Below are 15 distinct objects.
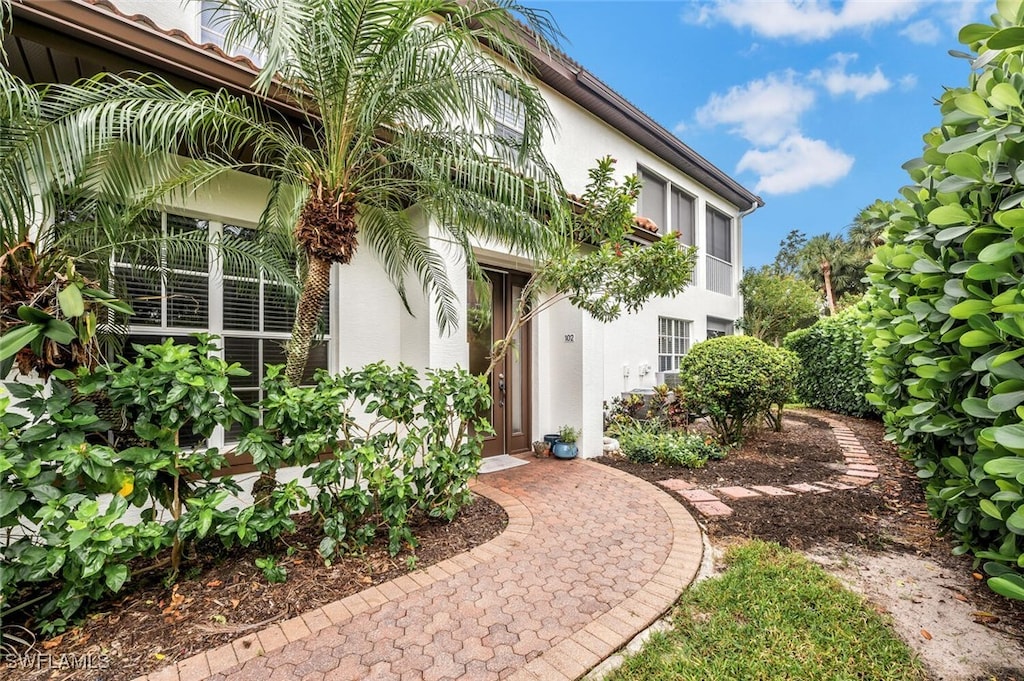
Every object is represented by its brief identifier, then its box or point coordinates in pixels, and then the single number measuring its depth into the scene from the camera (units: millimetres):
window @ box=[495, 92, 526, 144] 4321
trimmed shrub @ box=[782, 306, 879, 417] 10789
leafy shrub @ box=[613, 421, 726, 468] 6859
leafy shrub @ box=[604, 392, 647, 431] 9203
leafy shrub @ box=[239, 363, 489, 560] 3461
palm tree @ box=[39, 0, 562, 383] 3225
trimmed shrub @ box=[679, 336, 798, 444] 7355
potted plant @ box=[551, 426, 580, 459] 7375
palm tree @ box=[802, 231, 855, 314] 32062
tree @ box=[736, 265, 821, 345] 16062
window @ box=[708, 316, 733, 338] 14812
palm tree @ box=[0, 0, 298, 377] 2676
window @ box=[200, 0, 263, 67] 5371
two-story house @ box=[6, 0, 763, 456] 3447
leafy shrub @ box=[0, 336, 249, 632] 2537
